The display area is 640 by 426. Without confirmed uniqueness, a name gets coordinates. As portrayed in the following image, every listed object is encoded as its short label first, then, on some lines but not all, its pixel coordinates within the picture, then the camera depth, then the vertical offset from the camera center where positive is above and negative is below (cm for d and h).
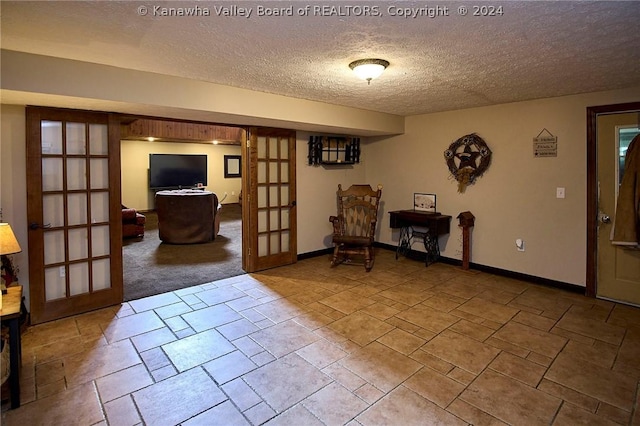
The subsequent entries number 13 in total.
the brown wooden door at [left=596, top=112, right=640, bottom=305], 367 -24
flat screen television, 1024 +112
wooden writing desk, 496 -28
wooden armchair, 502 -22
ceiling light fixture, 273 +107
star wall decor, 467 +64
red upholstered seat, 691 -28
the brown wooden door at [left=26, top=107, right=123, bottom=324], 321 -2
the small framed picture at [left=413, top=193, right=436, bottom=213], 535 +8
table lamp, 221 -20
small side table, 206 -78
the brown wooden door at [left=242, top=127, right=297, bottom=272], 476 +12
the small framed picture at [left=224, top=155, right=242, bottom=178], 1180 +139
